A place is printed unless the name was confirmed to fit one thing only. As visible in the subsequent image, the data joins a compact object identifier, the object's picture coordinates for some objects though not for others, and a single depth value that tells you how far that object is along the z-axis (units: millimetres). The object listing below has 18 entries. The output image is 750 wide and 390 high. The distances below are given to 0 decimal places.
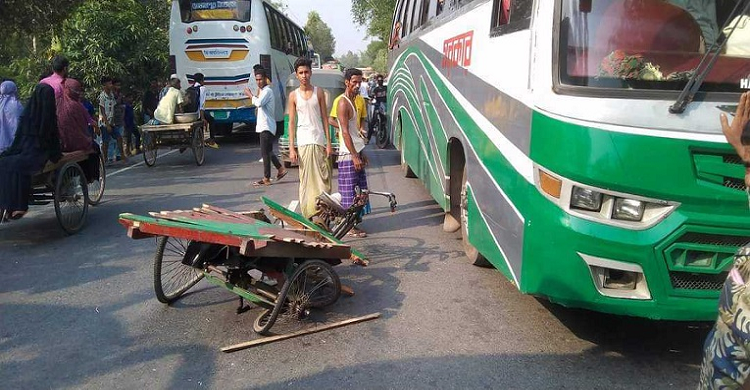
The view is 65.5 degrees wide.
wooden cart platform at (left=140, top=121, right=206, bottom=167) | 10570
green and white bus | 2961
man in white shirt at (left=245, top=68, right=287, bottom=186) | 9219
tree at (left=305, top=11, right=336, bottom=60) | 94000
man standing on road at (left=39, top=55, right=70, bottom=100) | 6750
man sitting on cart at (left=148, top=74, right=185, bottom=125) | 10648
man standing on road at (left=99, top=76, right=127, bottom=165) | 10927
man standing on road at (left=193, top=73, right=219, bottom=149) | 12087
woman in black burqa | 5668
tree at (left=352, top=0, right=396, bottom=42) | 43281
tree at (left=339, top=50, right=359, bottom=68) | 135650
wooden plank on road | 3664
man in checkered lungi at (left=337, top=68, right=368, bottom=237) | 5910
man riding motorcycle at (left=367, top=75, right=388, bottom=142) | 14422
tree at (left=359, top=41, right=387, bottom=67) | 77412
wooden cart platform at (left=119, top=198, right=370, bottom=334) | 3537
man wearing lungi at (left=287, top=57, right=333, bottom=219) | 5918
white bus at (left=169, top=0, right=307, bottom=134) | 14359
